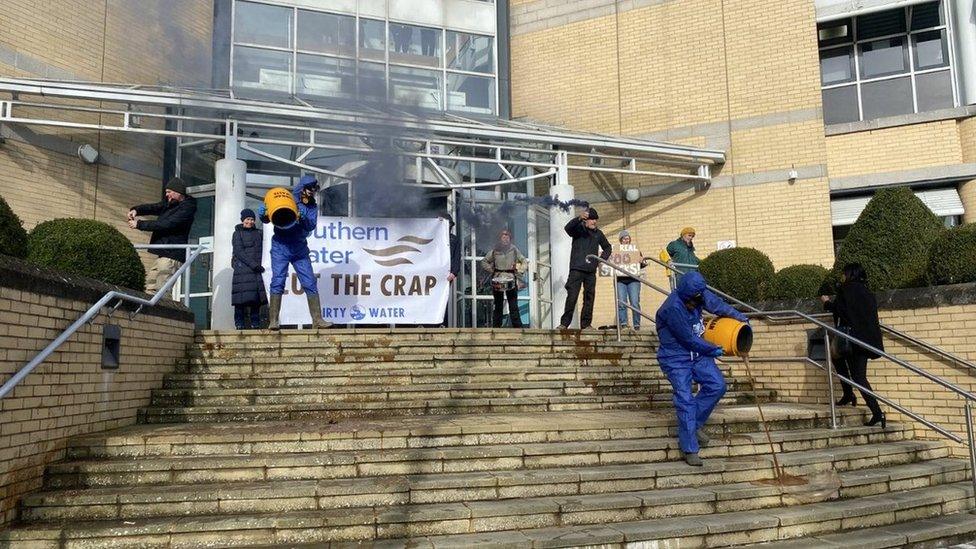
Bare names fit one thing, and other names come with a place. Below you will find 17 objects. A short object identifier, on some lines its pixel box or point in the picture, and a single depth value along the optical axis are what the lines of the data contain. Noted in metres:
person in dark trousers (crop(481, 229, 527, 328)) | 9.43
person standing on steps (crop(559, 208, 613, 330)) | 9.03
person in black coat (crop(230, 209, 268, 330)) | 8.10
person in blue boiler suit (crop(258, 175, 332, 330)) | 7.66
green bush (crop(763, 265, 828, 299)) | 9.37
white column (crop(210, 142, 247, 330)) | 9.14
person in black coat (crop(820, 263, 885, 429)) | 6.84
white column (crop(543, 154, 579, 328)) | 11.56
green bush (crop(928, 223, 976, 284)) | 7.09
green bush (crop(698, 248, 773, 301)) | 9.45
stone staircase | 4.31
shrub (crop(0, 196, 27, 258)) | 5.02
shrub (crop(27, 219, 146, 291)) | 6.04
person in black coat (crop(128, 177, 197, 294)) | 7.95
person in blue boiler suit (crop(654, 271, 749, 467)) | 5.28
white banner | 9.01
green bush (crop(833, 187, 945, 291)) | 7.66
